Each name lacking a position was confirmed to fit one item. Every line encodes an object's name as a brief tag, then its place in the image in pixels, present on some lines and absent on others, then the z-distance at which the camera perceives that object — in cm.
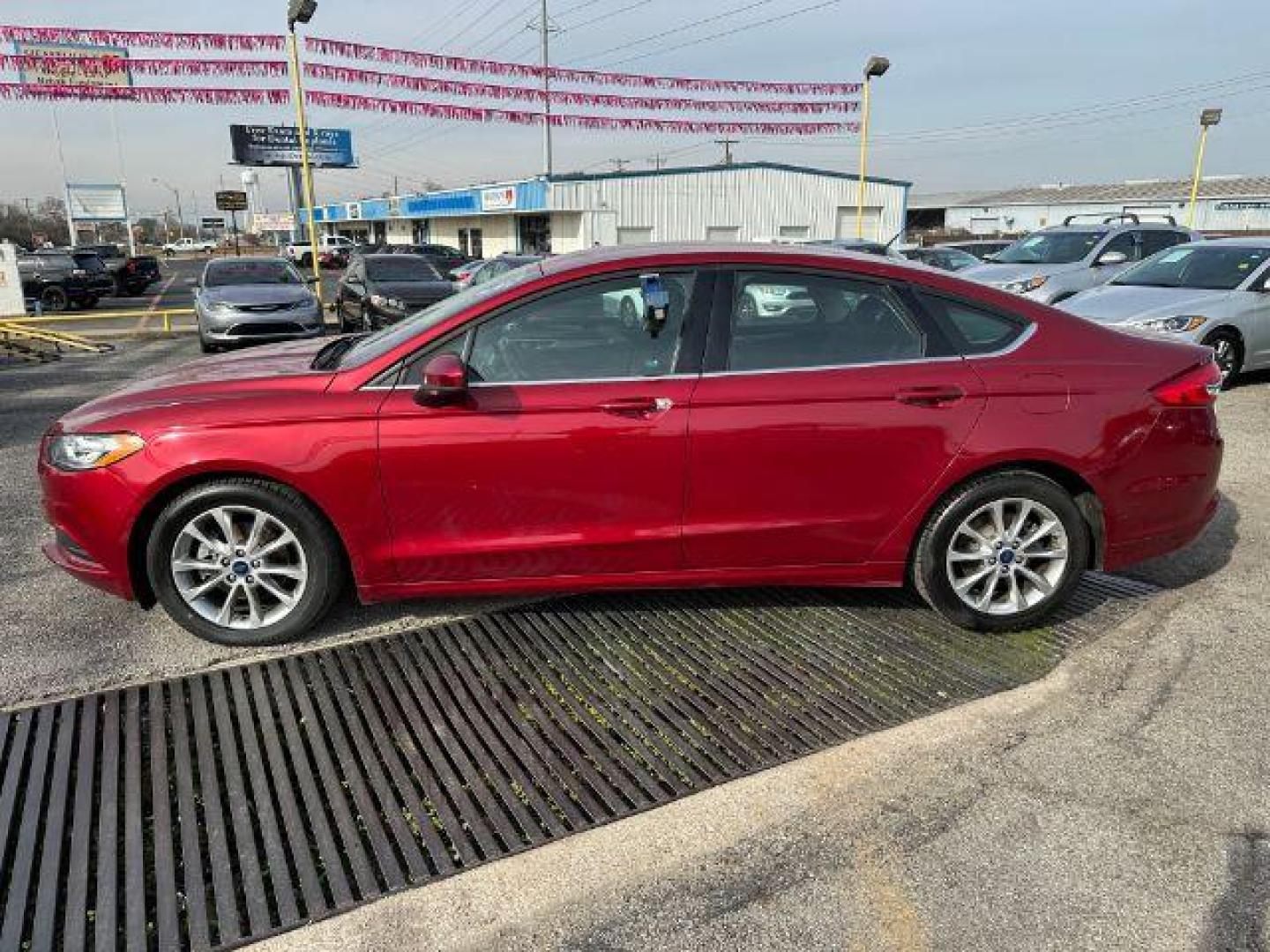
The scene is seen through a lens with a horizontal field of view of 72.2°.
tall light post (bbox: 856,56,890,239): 1820
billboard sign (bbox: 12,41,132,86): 1928
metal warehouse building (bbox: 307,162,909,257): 3797
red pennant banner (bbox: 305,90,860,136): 1892
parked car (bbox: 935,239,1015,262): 2316
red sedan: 338
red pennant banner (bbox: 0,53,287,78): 1784
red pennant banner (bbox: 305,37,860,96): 1639
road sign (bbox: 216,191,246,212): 3825
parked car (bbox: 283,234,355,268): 4819
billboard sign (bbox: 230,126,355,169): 5512
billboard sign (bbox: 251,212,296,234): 7650
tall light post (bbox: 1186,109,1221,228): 2023
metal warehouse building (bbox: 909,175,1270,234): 5356
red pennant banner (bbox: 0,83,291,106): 1844
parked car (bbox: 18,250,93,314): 2084
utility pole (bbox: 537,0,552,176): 2144
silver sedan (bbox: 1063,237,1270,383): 842
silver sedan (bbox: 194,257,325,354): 1213
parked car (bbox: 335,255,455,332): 1347
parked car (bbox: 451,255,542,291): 1383
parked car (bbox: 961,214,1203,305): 1182
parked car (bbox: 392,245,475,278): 3132
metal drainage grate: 239
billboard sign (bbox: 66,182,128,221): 5300
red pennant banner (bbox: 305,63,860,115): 1808
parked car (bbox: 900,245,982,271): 1789
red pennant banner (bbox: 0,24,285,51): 1634
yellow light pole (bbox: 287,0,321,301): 1341
